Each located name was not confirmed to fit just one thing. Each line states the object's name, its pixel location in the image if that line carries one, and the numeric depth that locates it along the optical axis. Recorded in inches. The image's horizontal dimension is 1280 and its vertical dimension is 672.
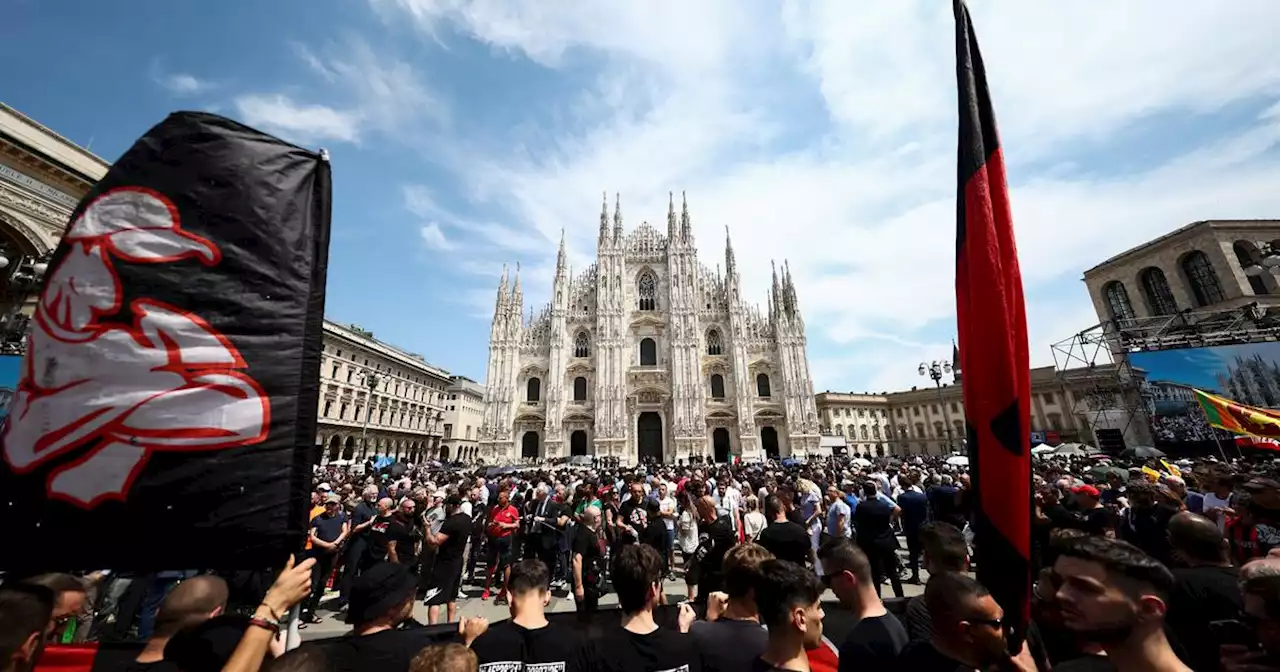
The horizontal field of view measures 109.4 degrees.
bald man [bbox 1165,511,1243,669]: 92.6
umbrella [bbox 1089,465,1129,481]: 391.5
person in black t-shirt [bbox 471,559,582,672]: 86.2
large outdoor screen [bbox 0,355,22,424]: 569.6
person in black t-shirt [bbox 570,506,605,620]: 180.7
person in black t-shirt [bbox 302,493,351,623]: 212.0
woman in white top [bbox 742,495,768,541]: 227.0
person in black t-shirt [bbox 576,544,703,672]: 83.1
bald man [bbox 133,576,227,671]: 69.7
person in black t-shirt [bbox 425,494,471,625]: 201.6
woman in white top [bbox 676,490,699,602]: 275.1
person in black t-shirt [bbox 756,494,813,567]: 146.6
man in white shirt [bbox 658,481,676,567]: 257.5
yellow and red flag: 384.8
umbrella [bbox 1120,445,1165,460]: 625.9
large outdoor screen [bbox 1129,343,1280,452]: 613.6
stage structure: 617.0
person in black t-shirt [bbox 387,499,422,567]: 211.9
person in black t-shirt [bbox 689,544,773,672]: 82.7
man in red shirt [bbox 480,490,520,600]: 241.1
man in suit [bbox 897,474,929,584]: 262.2
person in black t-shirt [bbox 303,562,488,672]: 90.4
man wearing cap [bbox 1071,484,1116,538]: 171.8
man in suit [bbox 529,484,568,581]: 249.1
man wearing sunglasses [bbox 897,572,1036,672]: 63.9
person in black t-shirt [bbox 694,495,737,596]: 157.2
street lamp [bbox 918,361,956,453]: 762.6
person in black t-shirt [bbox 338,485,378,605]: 235.1
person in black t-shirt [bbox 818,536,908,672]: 75.8
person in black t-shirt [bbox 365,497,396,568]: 217.9
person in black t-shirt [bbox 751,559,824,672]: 69.7
